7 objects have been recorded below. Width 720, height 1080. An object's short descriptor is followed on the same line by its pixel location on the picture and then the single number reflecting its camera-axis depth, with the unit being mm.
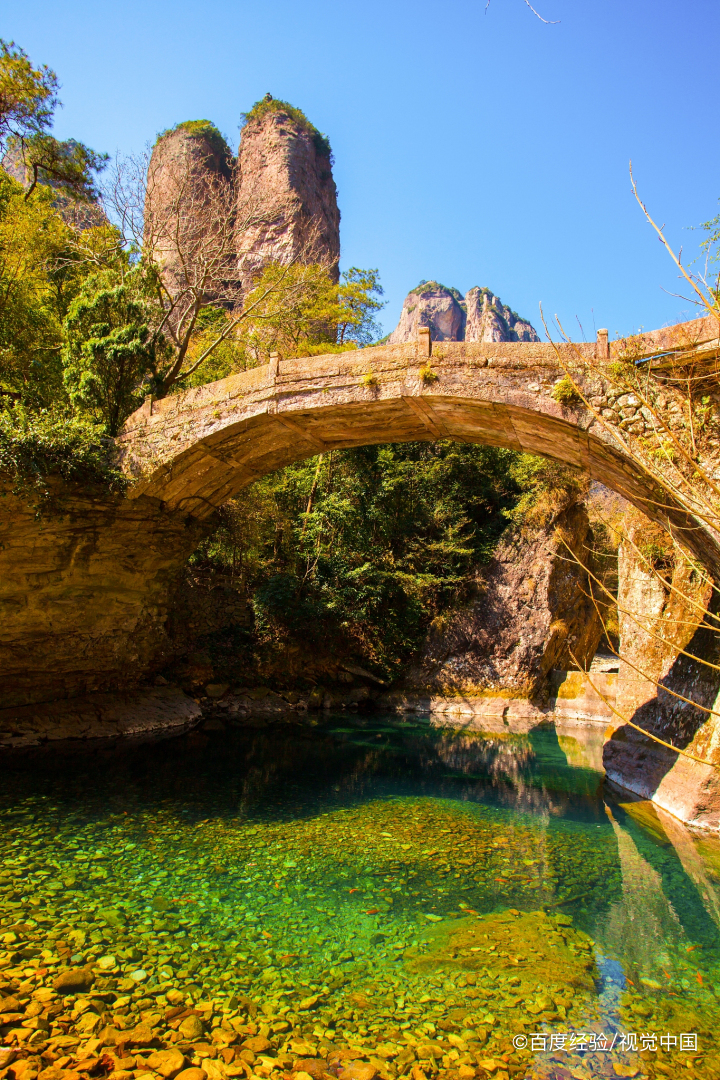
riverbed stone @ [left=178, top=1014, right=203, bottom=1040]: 3305
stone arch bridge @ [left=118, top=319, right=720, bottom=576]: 7121
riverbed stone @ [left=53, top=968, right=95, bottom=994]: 3638
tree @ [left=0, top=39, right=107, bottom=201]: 14148
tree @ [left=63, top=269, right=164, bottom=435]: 10711
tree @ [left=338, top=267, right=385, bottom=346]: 27220
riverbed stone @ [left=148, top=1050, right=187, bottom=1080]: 3021
